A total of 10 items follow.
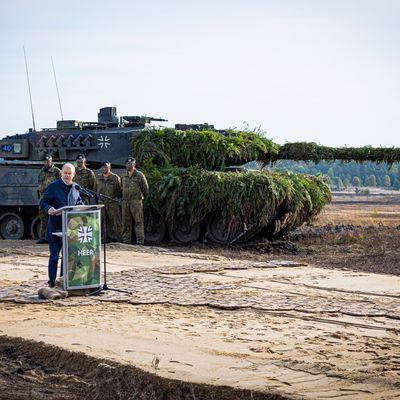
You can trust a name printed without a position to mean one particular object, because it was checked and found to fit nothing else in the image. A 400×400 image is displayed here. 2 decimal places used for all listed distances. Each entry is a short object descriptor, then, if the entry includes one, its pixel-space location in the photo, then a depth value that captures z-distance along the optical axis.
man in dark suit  12.65
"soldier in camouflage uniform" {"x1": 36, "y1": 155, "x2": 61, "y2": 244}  21.64
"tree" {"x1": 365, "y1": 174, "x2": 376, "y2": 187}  136.74
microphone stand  12.56
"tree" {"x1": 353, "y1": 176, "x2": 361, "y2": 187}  133.61
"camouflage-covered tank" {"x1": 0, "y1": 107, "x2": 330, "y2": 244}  22.19
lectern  12.22
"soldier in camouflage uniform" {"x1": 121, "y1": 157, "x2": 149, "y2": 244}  21.11
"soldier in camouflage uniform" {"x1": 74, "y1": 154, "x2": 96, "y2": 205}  21.34
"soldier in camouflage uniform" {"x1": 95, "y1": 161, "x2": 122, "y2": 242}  21.59
